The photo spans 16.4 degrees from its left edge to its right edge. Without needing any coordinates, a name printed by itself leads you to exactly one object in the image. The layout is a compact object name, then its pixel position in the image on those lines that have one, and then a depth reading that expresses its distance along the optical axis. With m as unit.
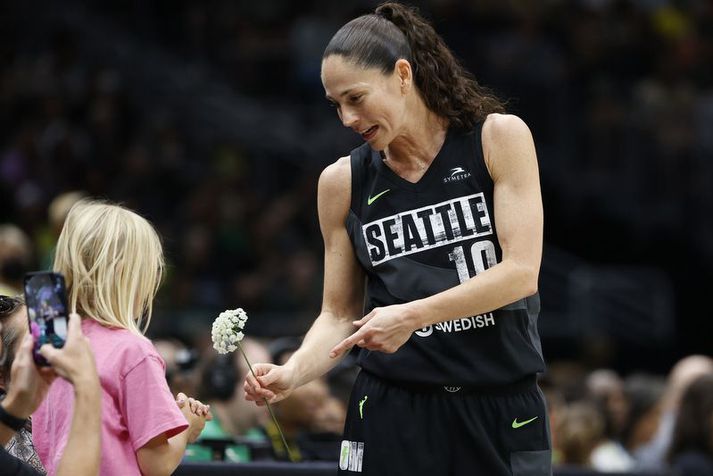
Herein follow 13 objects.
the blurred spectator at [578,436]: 14.30
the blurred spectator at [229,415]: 10.36
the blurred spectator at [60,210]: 14.07
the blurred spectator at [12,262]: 13.59
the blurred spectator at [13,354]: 7.46
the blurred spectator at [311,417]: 11.43
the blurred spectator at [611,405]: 16.41
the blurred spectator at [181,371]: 9.53
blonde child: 7.02
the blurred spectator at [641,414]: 16.16
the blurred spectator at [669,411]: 13.65
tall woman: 7.29
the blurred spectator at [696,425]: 12.94
